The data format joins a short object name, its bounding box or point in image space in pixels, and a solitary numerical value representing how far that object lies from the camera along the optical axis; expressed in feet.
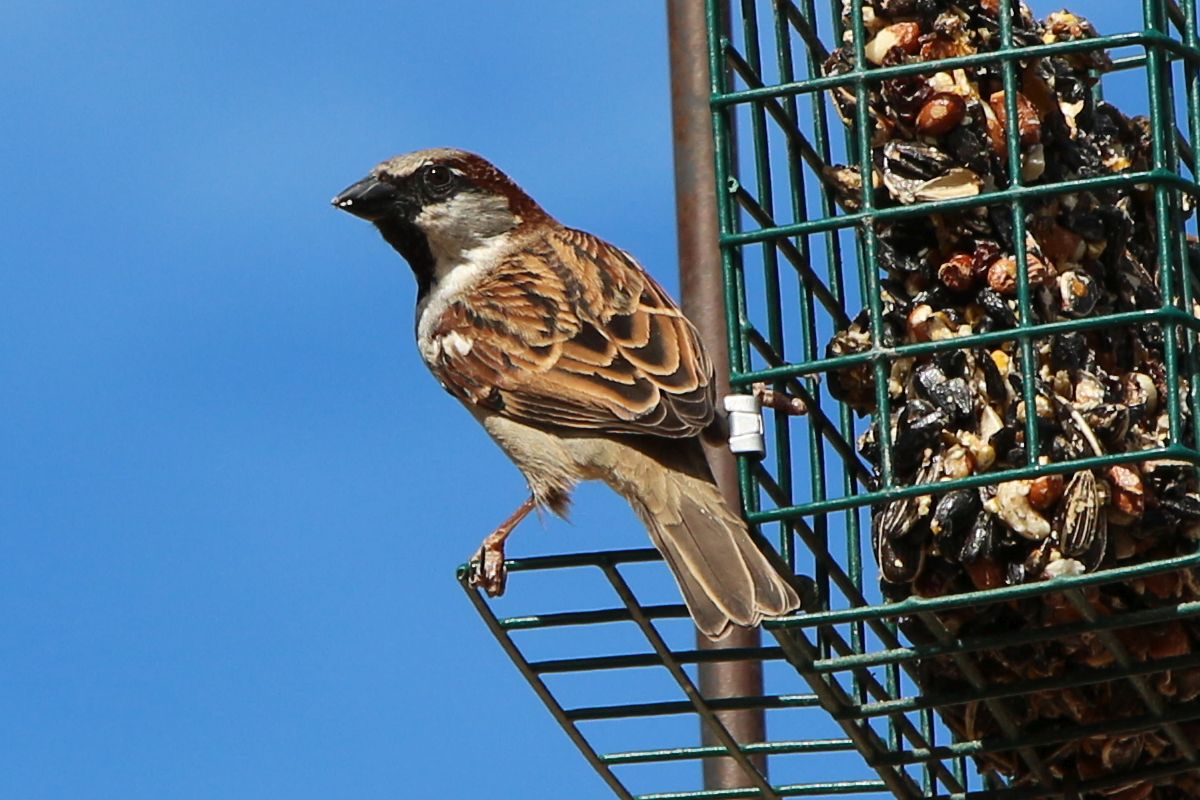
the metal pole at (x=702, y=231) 27.40
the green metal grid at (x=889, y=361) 25.03
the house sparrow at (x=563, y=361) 29.55
